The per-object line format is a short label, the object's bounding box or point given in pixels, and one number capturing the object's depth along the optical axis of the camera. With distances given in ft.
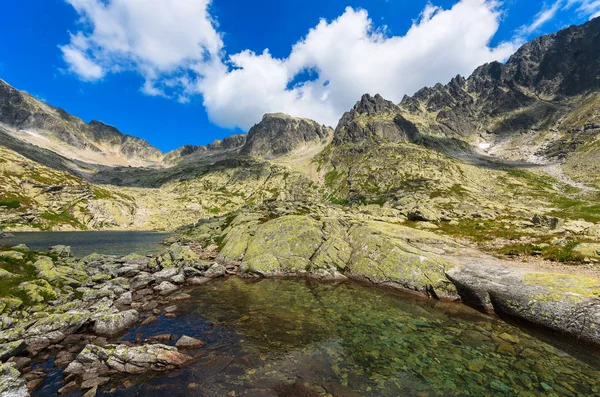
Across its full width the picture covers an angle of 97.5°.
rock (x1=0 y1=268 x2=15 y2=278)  71.39
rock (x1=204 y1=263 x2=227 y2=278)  115.35
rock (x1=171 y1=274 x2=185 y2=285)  102.73
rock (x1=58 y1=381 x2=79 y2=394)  39.78
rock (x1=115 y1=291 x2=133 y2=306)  79.20
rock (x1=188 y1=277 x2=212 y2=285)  106.01
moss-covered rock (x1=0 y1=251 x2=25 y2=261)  83.14
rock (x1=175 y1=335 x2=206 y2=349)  54.54
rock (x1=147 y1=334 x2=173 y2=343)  56.60
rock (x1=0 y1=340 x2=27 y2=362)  45.44
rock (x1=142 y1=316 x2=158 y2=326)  66.07
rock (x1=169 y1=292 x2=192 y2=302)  85.87
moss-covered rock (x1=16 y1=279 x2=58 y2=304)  67.36
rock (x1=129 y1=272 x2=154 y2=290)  96.83
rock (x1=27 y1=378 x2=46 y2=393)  40.21
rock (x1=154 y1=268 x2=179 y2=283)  104.78
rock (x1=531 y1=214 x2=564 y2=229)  161.19
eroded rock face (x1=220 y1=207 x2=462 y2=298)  96.12
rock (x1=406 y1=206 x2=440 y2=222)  193.83
